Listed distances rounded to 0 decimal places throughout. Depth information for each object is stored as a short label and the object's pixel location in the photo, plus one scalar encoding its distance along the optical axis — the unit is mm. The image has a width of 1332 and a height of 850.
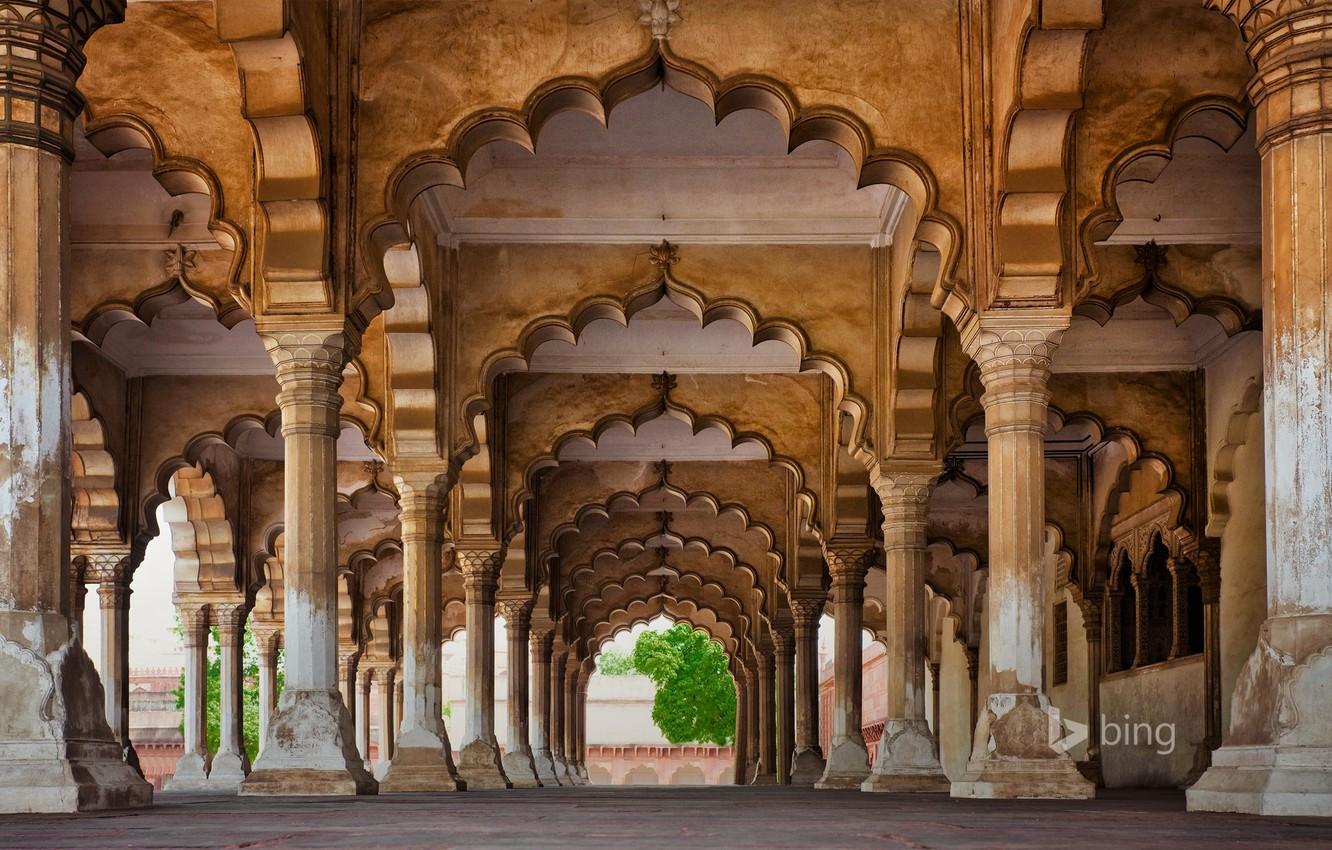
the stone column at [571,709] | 38562
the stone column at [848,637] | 18906
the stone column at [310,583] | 11000
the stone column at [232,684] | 24438
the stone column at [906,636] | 15211
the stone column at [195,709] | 23203
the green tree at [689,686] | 71375
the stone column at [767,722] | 32656
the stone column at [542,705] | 26891
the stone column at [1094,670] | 23250
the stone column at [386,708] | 34494
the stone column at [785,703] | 27234
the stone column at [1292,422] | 6637
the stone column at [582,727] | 42234
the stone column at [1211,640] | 18500
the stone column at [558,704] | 34219
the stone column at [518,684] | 23625
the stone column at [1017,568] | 10789
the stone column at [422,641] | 15344
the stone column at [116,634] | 19984
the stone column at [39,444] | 6605
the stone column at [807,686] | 23797
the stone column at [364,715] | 36000
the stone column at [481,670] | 18906
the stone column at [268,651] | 29406
